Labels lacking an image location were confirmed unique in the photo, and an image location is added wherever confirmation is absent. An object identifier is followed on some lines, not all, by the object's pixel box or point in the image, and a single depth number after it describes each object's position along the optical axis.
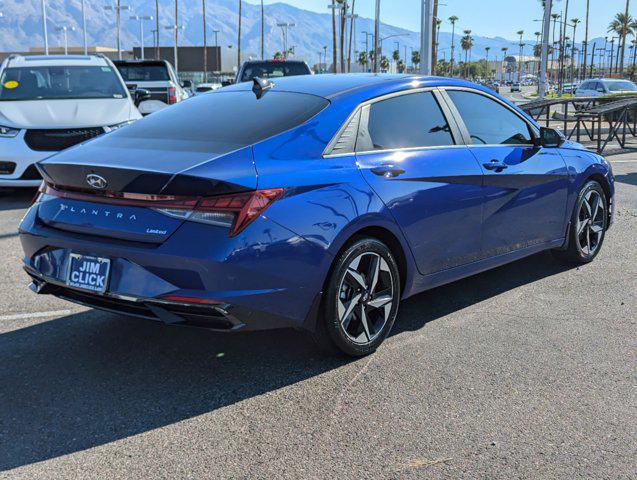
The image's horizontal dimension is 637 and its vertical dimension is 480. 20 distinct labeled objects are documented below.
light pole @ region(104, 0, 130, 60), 50.79
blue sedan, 3.53
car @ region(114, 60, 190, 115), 16.58
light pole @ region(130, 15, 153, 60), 58.71
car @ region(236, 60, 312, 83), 14.69
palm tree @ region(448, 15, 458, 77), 149.43
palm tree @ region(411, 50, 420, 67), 139.51
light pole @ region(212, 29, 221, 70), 95.25
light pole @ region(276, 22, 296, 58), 65.71
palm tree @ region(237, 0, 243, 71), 84.03
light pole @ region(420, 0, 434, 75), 19.94
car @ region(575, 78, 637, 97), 31.73
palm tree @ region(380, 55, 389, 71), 150.62
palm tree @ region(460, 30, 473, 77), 163.38
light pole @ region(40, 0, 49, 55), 47.87
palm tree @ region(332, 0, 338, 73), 68.52
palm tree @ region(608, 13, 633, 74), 96.31
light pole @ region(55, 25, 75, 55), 69.25
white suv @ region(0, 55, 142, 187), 9.01
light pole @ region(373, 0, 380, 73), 48.02
